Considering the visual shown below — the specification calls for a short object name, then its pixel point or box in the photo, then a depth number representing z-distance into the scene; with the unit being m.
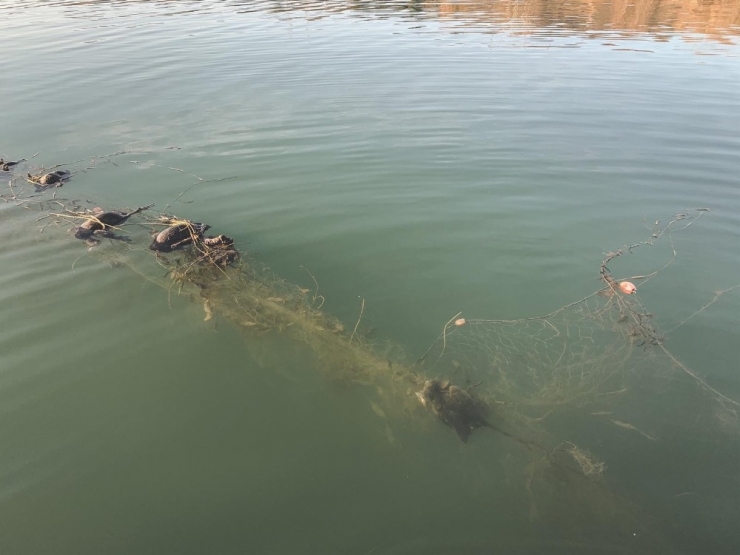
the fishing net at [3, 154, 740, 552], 3.78
